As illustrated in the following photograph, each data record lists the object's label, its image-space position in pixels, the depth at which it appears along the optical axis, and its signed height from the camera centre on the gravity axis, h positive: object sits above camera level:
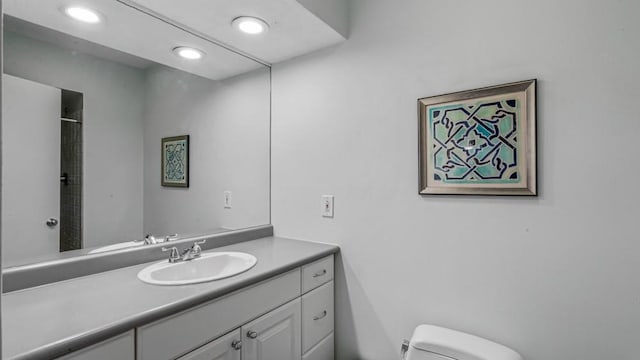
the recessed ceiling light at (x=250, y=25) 1.61 +0.79
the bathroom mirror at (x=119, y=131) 1.24 +0.24
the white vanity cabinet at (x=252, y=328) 0.99 -0.53
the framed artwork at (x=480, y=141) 1.32 +0.18
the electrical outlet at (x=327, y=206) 1.86 -0.13
